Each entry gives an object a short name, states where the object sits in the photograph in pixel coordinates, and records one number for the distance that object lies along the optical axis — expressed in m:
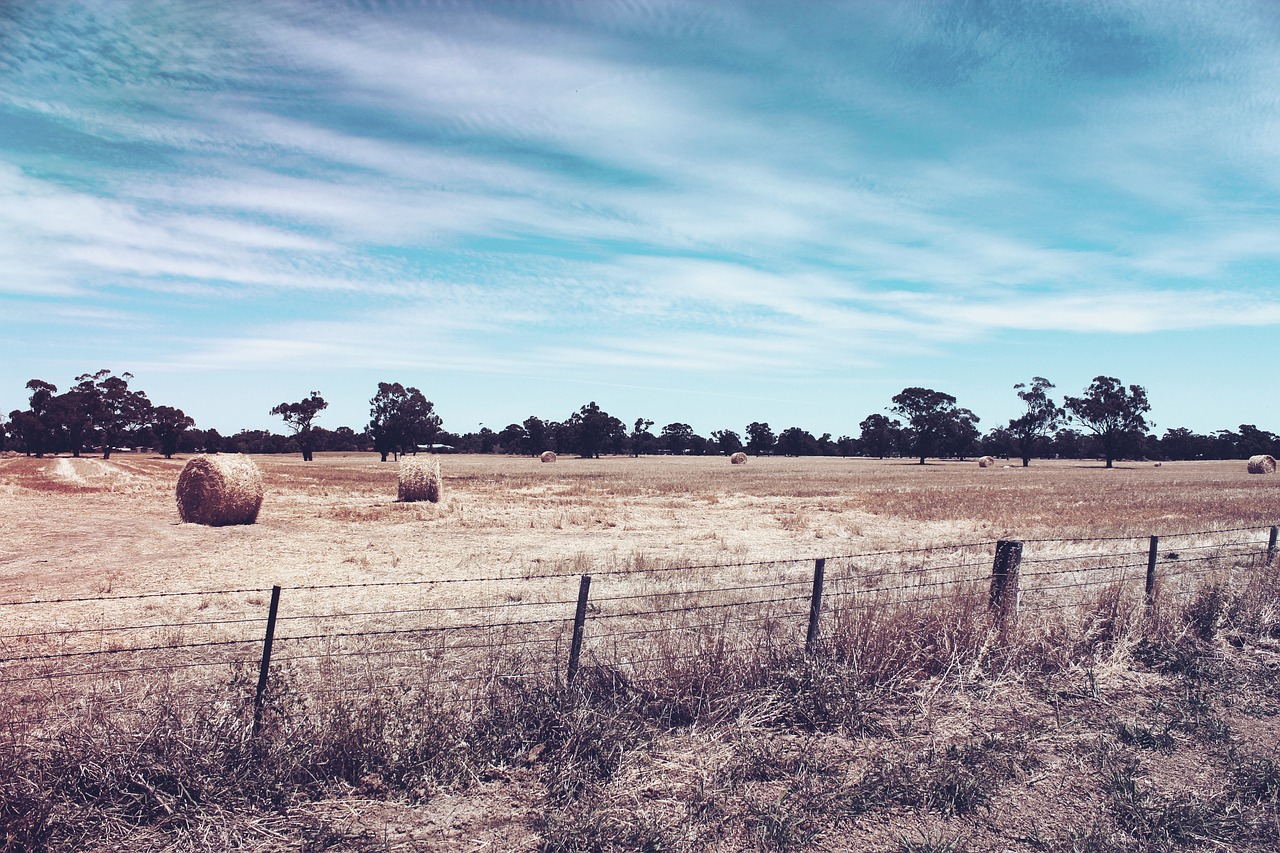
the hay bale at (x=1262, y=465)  65.88
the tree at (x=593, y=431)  130.25
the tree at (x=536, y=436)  146.50
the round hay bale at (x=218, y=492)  21.98
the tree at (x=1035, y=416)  105.12
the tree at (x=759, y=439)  175.38
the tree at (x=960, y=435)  120.69
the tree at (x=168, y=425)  90.19
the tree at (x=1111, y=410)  99.81
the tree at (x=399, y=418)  100.56
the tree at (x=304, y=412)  102.44
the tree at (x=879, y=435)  150.25
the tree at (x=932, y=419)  119.06
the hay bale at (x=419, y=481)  30.89
